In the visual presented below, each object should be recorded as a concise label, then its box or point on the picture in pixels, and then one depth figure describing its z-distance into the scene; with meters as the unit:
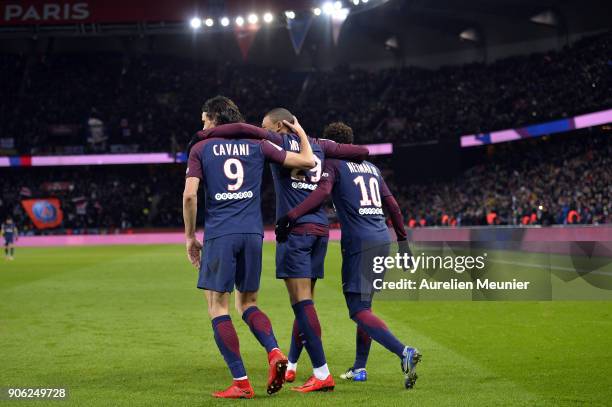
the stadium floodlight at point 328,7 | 46.63
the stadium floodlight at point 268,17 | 49.31
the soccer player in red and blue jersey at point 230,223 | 6.07
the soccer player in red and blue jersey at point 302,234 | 6.36
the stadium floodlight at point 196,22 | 50.19
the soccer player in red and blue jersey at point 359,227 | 6.41
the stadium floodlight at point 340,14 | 46.78
